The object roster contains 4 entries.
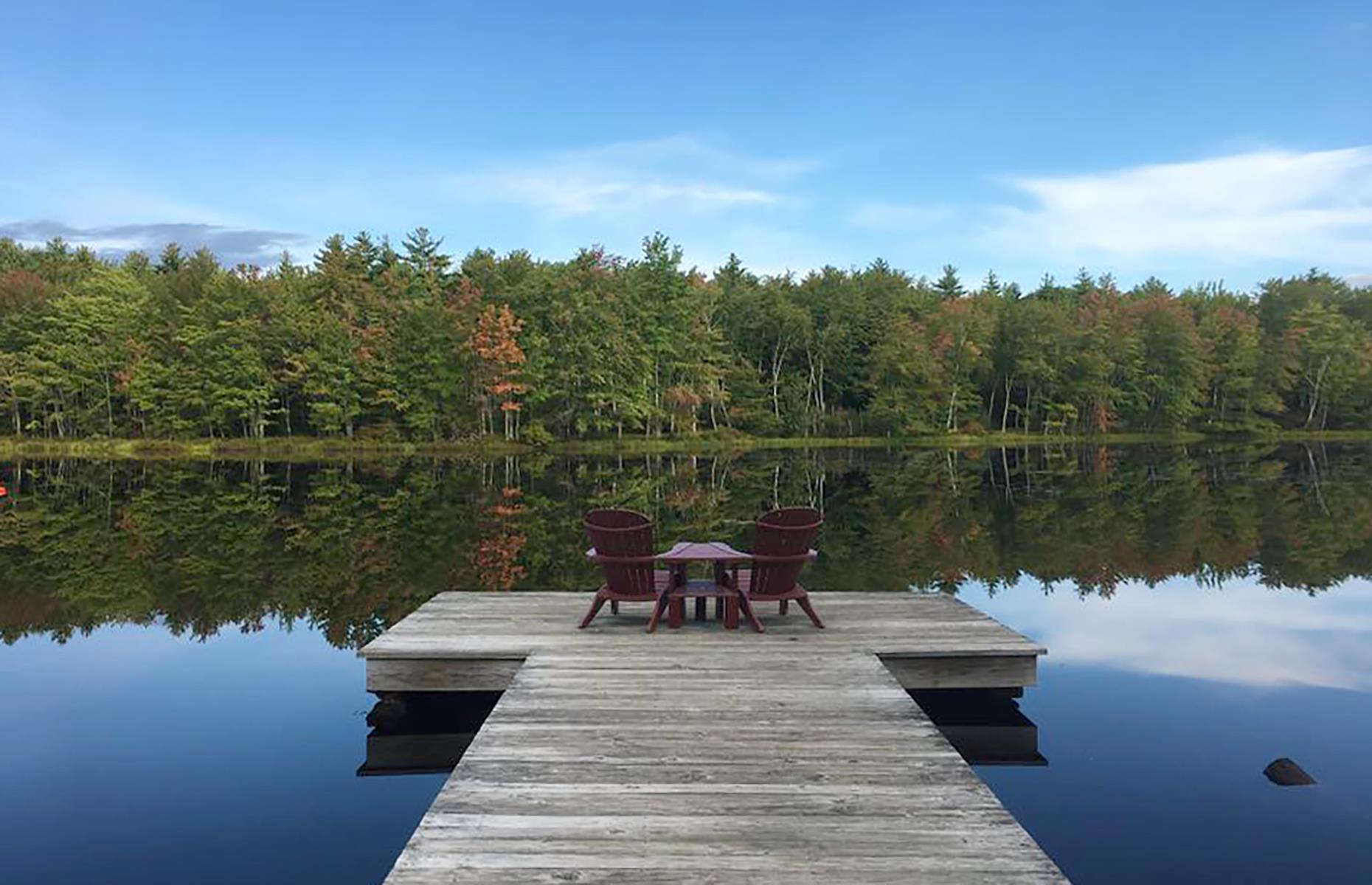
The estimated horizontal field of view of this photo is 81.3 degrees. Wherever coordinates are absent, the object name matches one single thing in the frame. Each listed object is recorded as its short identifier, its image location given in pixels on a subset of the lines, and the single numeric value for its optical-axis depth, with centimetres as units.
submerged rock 644
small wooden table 746
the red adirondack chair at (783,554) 738
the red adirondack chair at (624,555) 741
